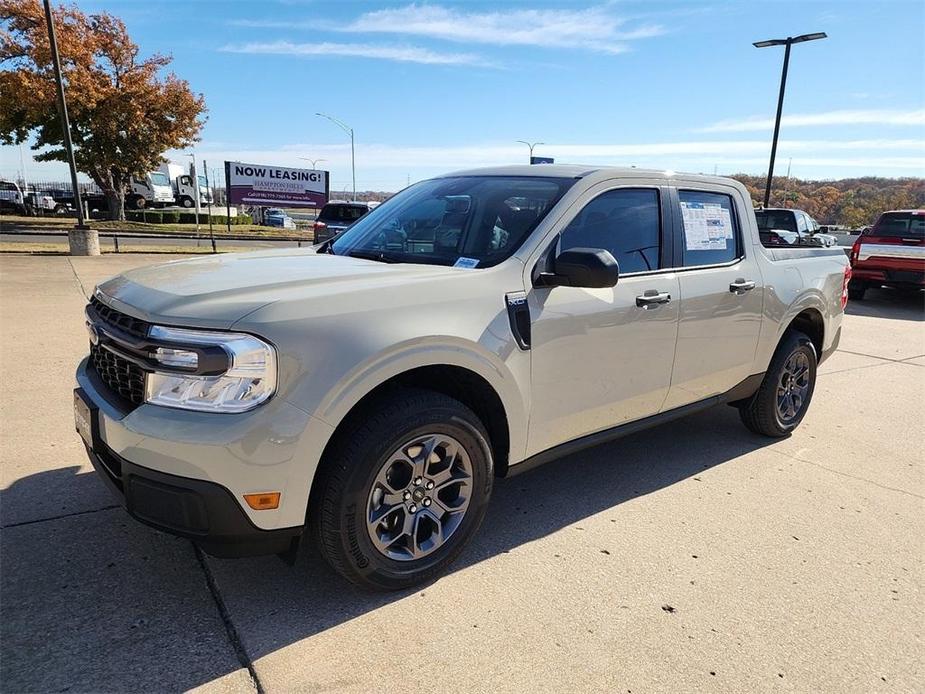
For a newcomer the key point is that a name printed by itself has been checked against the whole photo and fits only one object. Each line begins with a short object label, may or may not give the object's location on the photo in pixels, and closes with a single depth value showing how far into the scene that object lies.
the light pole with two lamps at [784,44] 21.36
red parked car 12.34
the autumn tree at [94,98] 26.02
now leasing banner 25.42
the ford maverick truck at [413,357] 2.23
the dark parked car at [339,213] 18.38
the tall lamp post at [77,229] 14.94
